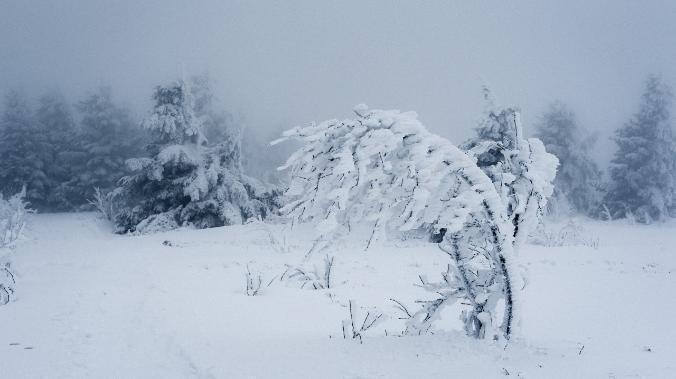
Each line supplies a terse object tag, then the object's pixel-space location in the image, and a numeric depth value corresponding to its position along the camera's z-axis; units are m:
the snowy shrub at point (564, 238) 20.55
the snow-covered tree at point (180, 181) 24.72
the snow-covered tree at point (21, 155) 35.56
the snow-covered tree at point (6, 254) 8.25
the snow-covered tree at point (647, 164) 31.50
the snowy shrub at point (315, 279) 10.09
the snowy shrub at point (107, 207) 27.90
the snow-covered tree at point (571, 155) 35.84
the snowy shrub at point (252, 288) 9.12
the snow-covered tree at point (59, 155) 36.06
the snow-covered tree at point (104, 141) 35.56
